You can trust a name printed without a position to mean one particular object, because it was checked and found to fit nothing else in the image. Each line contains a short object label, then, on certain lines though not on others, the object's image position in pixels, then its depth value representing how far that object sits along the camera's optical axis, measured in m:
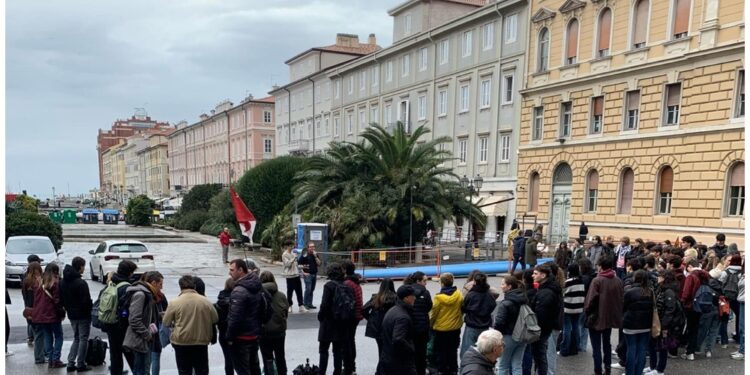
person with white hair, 4.79
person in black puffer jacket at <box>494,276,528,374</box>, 7.14
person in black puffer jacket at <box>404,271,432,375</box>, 7.34
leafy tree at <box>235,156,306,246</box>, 35.31
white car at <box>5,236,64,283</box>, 16.03
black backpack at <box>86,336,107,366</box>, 8.46
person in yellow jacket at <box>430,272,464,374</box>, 7.86
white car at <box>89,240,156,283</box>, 17.89
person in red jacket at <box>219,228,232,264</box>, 25.68
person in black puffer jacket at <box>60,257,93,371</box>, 8.05
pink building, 73.81
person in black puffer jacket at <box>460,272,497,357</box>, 7.79
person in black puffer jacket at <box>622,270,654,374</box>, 7.54
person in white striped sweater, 8.77
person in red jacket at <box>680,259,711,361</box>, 8.88
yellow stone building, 22.98
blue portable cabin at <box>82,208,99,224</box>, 72.39
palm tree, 23.69
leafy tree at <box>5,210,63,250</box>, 21.78
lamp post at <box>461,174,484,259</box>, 24.04
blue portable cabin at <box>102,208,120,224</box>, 70.62
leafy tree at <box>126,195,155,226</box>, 62.31
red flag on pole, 19.83
